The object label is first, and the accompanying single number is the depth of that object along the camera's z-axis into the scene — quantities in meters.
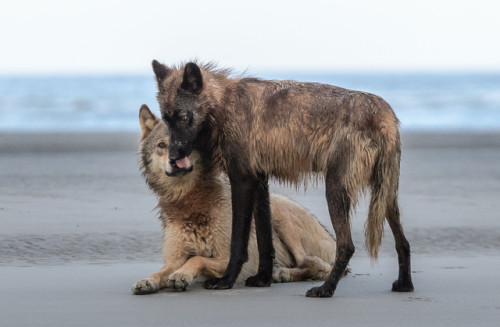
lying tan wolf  15.22
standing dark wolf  13.62
